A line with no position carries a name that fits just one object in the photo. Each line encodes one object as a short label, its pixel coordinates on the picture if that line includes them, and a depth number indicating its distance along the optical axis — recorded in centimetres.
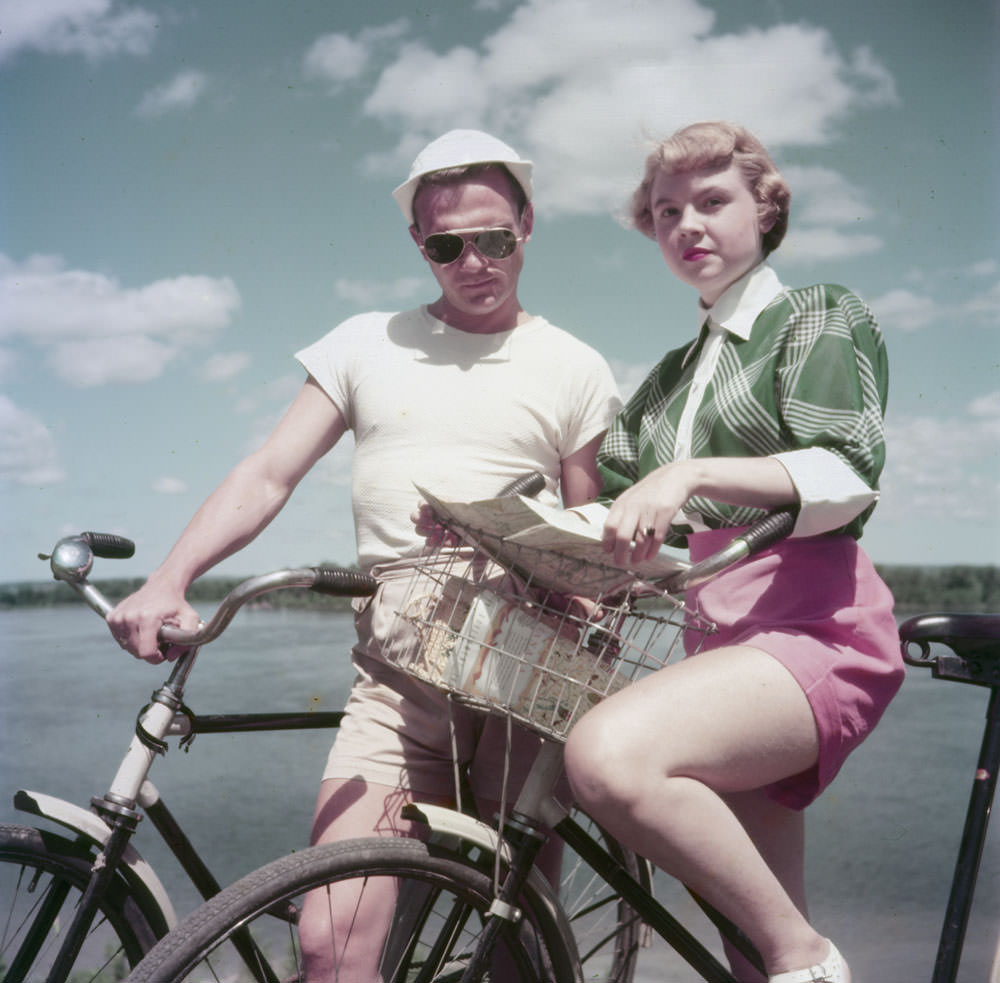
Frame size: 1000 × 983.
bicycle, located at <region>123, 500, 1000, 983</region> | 146
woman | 145
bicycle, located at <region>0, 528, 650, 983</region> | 170
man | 194
